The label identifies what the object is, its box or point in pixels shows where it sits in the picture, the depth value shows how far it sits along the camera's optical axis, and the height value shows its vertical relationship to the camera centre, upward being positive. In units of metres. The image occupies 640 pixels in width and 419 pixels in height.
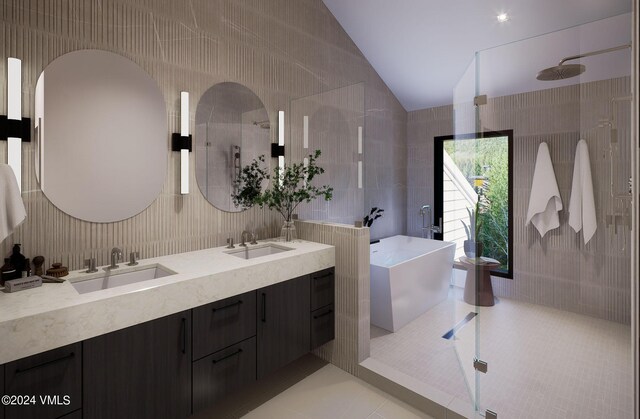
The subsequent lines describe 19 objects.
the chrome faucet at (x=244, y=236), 2.73 -0.23
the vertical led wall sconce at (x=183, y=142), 2.36 +0.49
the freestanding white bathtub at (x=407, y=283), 3.14 -0.74
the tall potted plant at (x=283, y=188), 2.81 +0.19
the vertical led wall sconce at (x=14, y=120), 1.69 +0.47
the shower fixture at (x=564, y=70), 1.71 +0.75
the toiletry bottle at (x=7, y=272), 1.65 -0.30
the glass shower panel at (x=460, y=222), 2.38 -0.14
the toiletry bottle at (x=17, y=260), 1.69 -0.25
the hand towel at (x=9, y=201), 1.51 +0.05
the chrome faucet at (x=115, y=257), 2.01 -0.28
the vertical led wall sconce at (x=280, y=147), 3.04 +0.58
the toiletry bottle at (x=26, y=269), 1.71 -0.30
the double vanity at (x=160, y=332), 1.31 -0.60
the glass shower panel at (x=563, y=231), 1.59 -0.12
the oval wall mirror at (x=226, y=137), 2.54 +0.60
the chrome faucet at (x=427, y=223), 4.62 -0.18
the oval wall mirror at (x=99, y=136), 1.86 +0.46
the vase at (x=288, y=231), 2.84 -0.18
